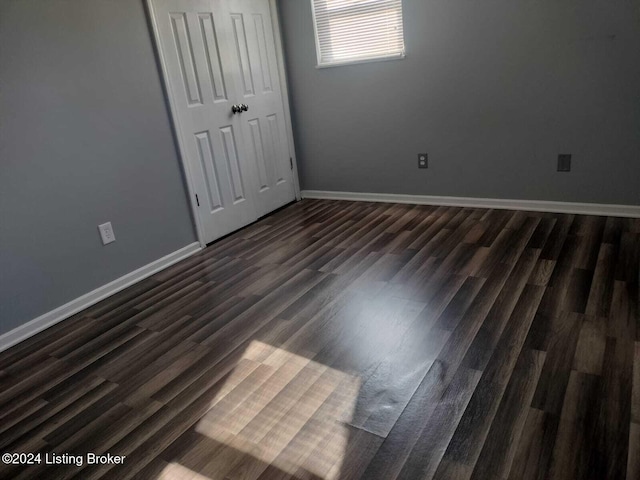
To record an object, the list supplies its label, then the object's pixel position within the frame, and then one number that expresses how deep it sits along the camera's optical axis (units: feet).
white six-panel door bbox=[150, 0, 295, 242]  10.23
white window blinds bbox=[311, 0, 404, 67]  11.32
